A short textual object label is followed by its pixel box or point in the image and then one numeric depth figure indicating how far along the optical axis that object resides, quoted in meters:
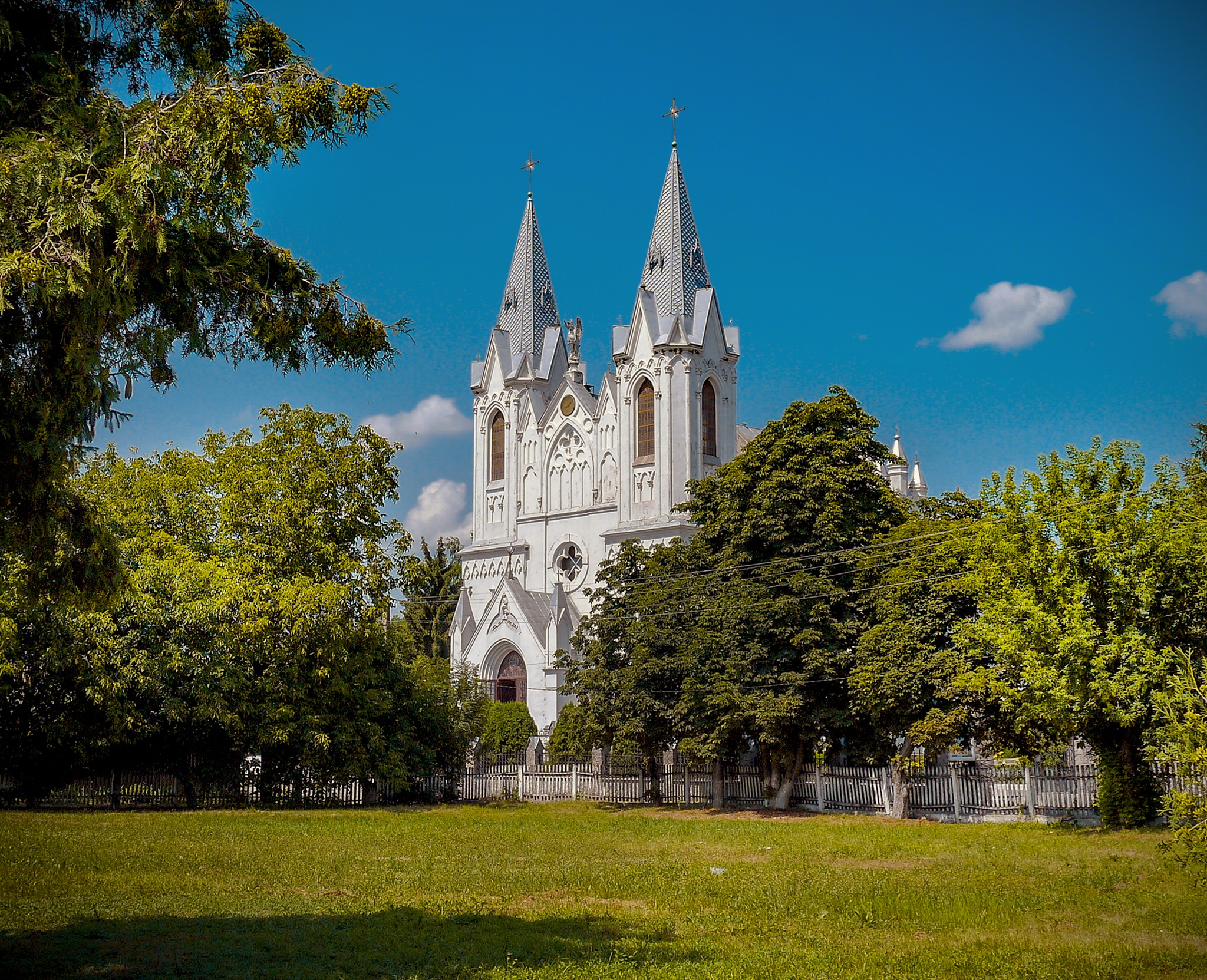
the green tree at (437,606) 56.07
